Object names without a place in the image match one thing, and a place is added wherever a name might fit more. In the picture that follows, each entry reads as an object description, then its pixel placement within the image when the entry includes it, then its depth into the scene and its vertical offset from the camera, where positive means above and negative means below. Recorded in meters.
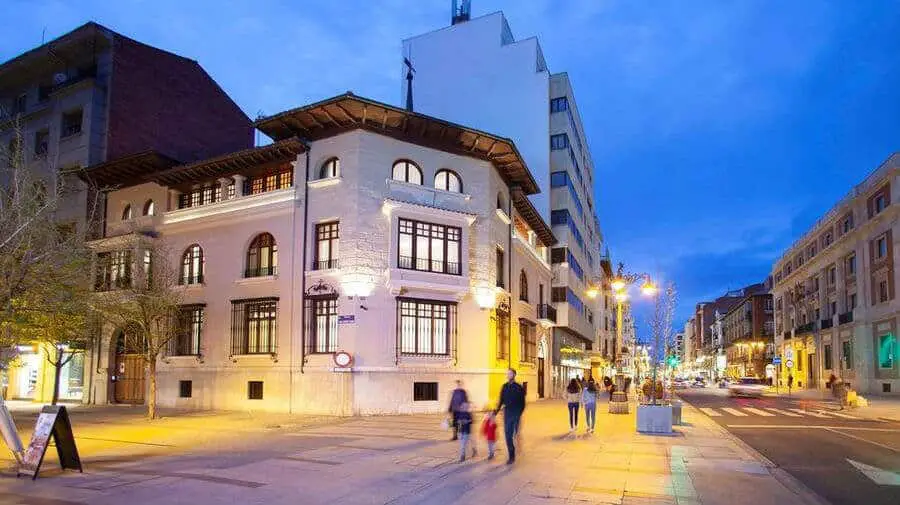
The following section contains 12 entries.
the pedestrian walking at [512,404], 13.75 -1.25
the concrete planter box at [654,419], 19.14 -2.11
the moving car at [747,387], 49.97 -3.37
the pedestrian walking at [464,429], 13.71 -1.72
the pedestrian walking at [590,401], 19.25 -1.64
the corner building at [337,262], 25.89 +3.08
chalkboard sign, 11.34 -1.65
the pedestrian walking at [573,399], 19.98 -1.65
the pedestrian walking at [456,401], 14.98 -1.29
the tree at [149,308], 23.33 +1.08
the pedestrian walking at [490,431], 13.91 -1.78
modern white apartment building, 47.44 +16.31
